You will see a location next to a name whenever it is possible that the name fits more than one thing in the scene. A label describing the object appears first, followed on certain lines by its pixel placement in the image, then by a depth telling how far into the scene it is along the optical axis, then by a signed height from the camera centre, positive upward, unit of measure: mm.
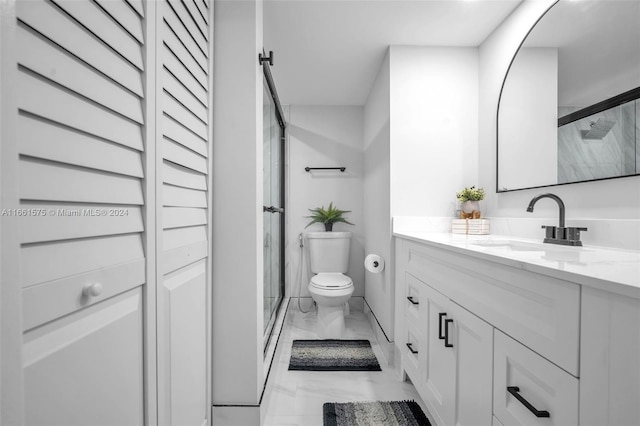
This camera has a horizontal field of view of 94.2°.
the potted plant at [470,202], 1910 +52
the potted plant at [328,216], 3082 -69
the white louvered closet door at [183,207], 872 +8
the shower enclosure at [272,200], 2035 +78
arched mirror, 1111 +505
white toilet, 2322 -587
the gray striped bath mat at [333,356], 1957 -1035
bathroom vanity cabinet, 539 -343
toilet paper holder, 2230 -411
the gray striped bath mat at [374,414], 1436 -1028
